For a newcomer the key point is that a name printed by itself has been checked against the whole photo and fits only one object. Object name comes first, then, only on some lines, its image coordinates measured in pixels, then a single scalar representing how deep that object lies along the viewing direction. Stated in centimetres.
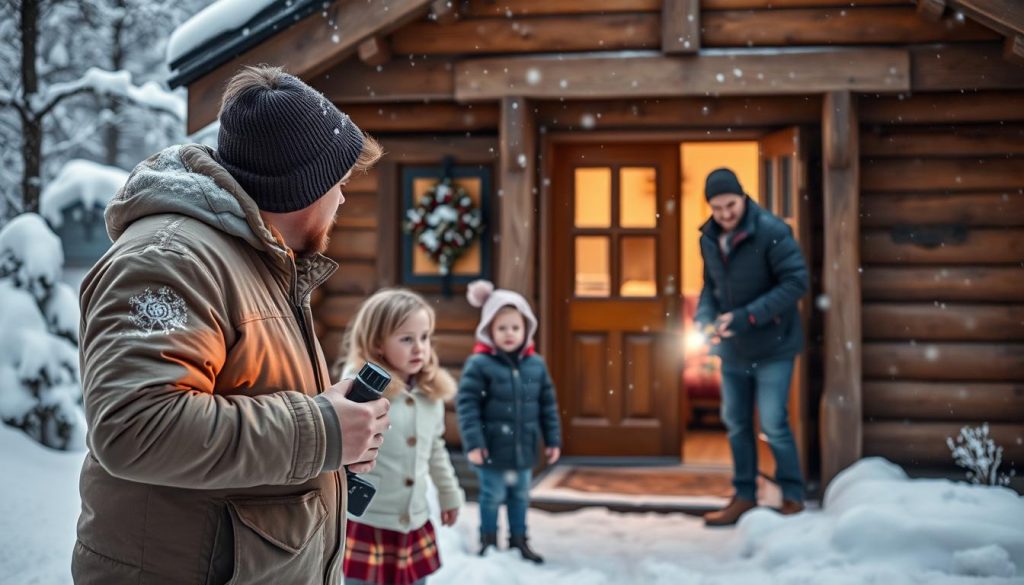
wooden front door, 738
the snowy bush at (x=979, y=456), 595
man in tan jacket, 153
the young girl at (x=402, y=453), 345
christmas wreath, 683
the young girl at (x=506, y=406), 501
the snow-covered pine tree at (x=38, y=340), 669
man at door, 564
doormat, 629
